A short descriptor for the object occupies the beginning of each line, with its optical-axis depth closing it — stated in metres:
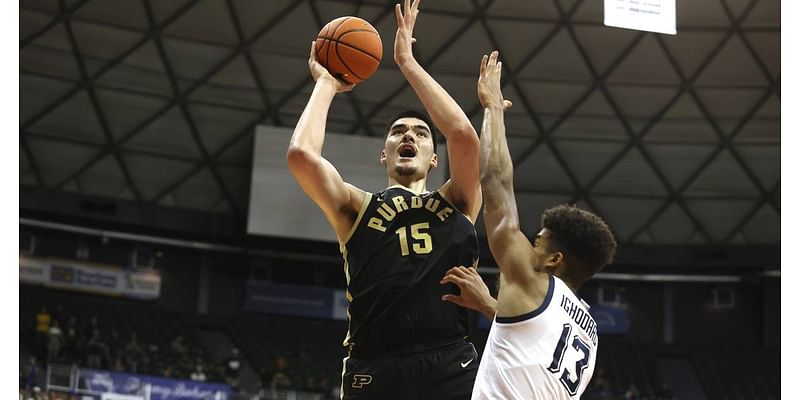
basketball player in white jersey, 4.42
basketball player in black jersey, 5.05
